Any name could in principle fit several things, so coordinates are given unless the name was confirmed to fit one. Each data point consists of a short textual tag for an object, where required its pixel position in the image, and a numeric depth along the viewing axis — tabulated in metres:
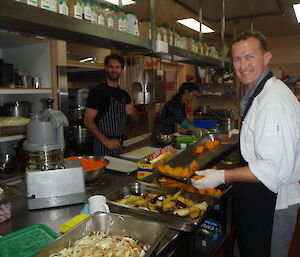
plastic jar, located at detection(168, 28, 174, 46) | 2.56
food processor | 1.49
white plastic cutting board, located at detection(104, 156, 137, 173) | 2.21
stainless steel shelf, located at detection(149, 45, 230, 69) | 2.31
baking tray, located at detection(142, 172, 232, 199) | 1.91
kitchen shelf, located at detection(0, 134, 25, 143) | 2.94
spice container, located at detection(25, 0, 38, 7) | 1.17
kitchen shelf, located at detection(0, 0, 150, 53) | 1.12
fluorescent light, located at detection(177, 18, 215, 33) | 5.14
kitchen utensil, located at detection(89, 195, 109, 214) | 1.35
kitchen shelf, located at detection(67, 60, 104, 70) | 3.71
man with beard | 3.14
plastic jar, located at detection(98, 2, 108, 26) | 1.58
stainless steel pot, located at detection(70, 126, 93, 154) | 3.75
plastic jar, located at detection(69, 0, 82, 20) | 1.40
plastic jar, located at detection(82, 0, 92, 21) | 1.47
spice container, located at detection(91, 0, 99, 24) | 1.52
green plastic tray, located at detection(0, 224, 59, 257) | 1.05
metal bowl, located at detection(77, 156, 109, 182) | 1.80
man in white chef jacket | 1.48
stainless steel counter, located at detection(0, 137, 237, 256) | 1.29
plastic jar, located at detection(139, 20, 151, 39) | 2.19
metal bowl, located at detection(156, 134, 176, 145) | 3.25
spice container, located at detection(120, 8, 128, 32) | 1.76
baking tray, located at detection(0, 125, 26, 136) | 2.95
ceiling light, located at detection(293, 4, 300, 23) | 4.45
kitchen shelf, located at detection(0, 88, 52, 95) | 2.90
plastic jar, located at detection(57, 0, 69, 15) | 1.31
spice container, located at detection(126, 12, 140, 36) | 1.85
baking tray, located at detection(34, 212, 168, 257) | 1.10
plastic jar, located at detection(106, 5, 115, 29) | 1.64
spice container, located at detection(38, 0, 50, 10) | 1.22
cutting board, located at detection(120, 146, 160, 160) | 2.56
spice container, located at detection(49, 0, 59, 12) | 1.26
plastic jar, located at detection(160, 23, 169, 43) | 2.39
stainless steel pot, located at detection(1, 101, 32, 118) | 3.19
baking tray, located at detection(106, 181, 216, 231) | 1.31
